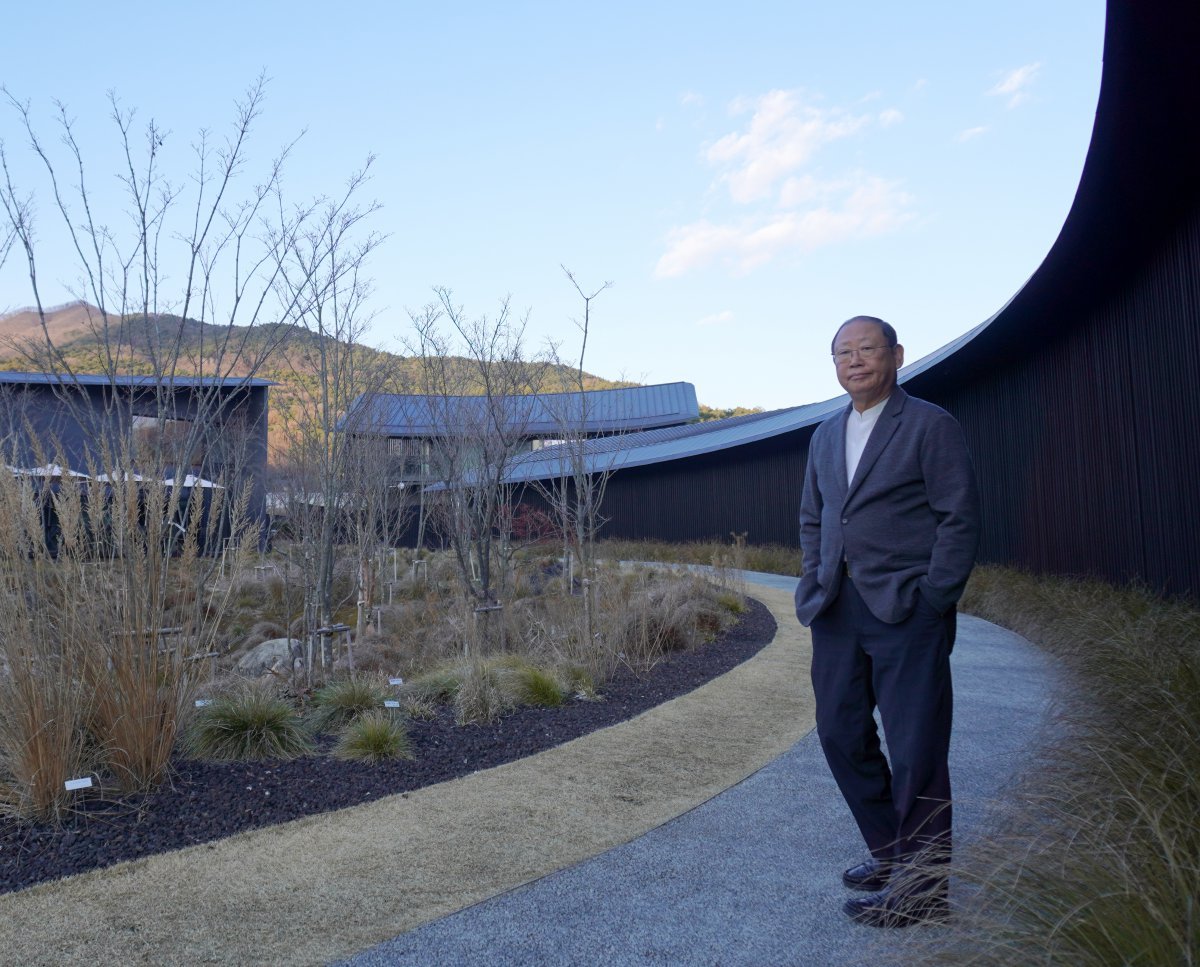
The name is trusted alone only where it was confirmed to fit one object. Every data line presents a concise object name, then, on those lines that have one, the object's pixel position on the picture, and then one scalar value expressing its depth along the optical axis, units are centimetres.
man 281
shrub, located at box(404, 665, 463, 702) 659
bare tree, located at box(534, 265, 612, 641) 911
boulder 1080
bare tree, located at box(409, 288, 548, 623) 1008
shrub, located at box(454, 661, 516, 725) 582
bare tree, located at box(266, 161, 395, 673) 766
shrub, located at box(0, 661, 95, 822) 373
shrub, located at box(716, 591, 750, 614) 1108
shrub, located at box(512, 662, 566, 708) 627
